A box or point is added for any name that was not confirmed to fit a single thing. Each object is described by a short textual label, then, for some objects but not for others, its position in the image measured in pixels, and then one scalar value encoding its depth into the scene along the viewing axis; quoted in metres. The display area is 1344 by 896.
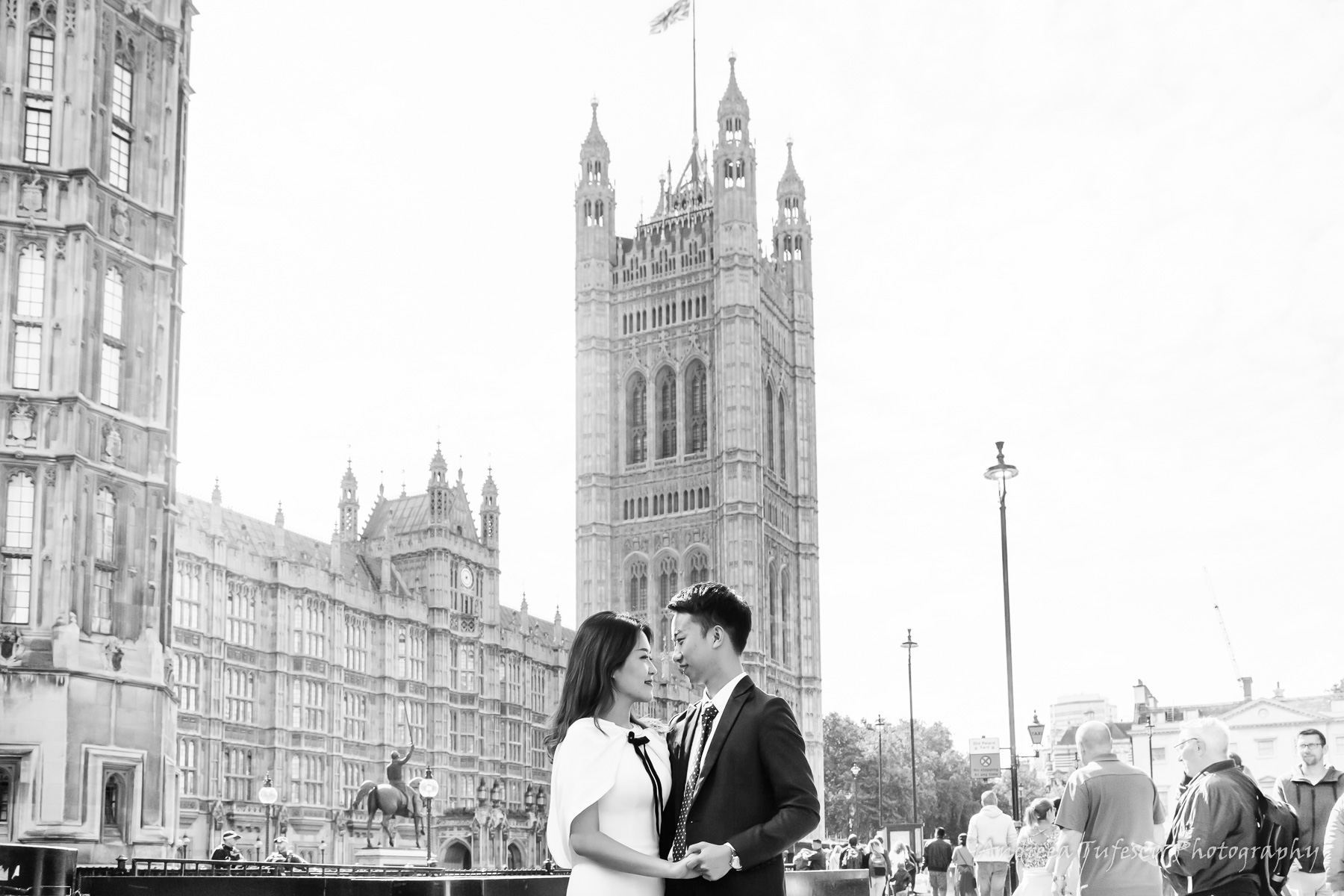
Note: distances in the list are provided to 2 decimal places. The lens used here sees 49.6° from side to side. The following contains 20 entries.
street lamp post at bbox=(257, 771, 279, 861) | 36.41
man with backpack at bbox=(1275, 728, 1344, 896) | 8.56
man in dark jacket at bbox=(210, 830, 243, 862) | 20.92
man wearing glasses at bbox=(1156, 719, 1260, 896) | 7.10
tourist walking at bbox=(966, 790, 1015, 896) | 15.49
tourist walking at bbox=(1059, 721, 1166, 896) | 8.02
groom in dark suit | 4.52
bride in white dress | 4.44
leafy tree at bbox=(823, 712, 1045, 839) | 94.19
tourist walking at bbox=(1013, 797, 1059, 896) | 11.48
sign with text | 28.28
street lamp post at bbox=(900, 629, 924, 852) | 47.50
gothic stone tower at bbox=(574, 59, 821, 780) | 78.69
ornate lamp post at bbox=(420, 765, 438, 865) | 28.98
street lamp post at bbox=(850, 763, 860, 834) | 92.62
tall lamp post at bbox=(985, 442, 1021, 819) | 21.86
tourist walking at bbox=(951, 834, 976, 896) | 19.92
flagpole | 90.50
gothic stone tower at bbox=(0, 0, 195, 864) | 18.48
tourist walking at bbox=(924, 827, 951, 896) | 22.00
